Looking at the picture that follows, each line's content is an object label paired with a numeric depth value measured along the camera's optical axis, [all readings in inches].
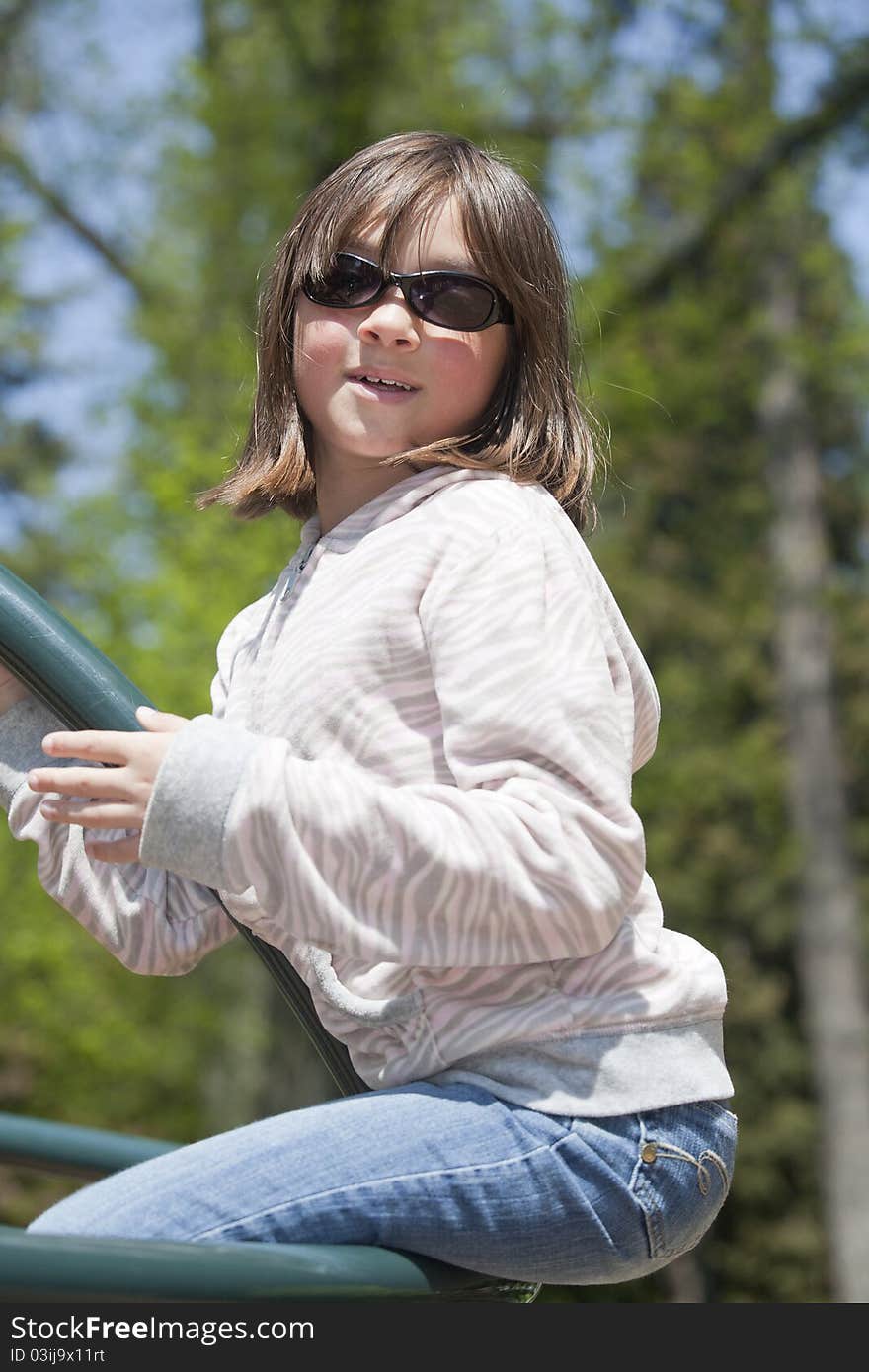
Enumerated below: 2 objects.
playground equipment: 122.8
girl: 128.8
